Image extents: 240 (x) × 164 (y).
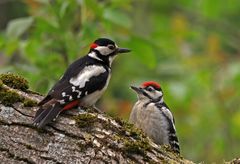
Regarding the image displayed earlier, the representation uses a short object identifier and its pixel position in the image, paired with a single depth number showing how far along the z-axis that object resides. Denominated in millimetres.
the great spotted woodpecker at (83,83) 9806
